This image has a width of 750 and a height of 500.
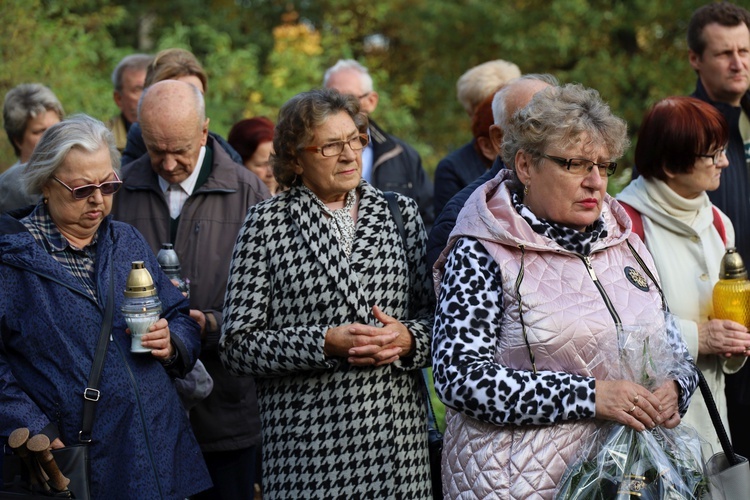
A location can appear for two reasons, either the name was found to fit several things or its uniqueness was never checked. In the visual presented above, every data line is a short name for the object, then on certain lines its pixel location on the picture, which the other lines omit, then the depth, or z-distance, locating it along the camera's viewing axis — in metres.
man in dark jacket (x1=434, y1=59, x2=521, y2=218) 6.04
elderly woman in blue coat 3.69
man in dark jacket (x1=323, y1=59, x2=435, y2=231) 6.80
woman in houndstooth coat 3.79
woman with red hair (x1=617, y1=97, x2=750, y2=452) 4.26
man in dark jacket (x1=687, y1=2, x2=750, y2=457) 4.98
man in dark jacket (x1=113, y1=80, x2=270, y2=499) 4.68
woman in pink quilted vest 3.15
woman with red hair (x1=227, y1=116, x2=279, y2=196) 6.71
